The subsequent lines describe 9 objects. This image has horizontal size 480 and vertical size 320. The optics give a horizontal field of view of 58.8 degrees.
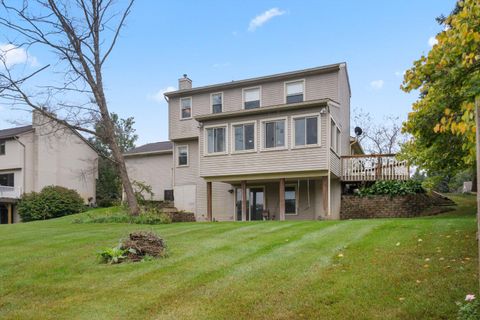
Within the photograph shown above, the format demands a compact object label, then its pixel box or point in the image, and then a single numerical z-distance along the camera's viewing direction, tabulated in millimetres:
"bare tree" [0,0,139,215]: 19719
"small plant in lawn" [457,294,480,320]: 4141
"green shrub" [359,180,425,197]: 17922
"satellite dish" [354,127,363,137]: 24016
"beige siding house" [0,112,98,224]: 31562
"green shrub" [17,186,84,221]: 28609
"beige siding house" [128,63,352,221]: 17828
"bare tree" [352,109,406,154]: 34094
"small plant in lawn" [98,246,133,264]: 8000
